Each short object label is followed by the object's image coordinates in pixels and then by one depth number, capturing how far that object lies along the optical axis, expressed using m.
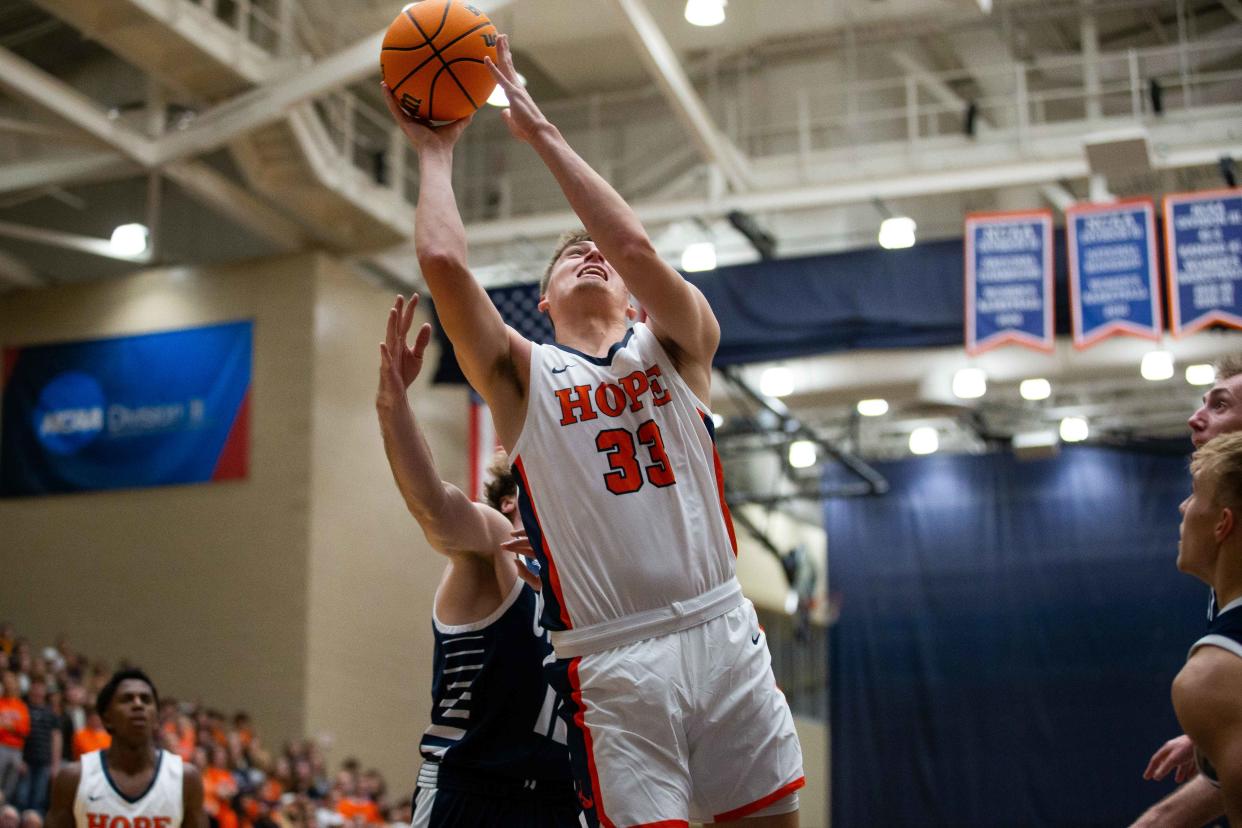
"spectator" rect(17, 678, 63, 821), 13.21
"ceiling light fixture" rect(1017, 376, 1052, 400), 18.47
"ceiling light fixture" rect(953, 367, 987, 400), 17.53
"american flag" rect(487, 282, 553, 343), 16.06
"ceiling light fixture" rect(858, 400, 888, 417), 19.64
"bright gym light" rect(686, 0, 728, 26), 13.34
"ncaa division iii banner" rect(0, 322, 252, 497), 19.52
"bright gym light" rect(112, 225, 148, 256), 16.11
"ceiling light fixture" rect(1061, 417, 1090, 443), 21.97
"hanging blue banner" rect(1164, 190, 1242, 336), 14.41
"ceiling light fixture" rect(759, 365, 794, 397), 19.16
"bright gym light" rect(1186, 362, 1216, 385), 18.14
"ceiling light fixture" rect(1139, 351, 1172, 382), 16.42
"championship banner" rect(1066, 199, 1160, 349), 14.86
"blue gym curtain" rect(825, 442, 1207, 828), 20.27
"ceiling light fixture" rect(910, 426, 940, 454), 24.67
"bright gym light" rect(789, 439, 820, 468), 22.41
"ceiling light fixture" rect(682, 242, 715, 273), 16.69
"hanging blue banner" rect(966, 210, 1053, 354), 15.37
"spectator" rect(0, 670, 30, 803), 13.00
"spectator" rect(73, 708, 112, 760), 13.59
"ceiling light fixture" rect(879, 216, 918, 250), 15.95
